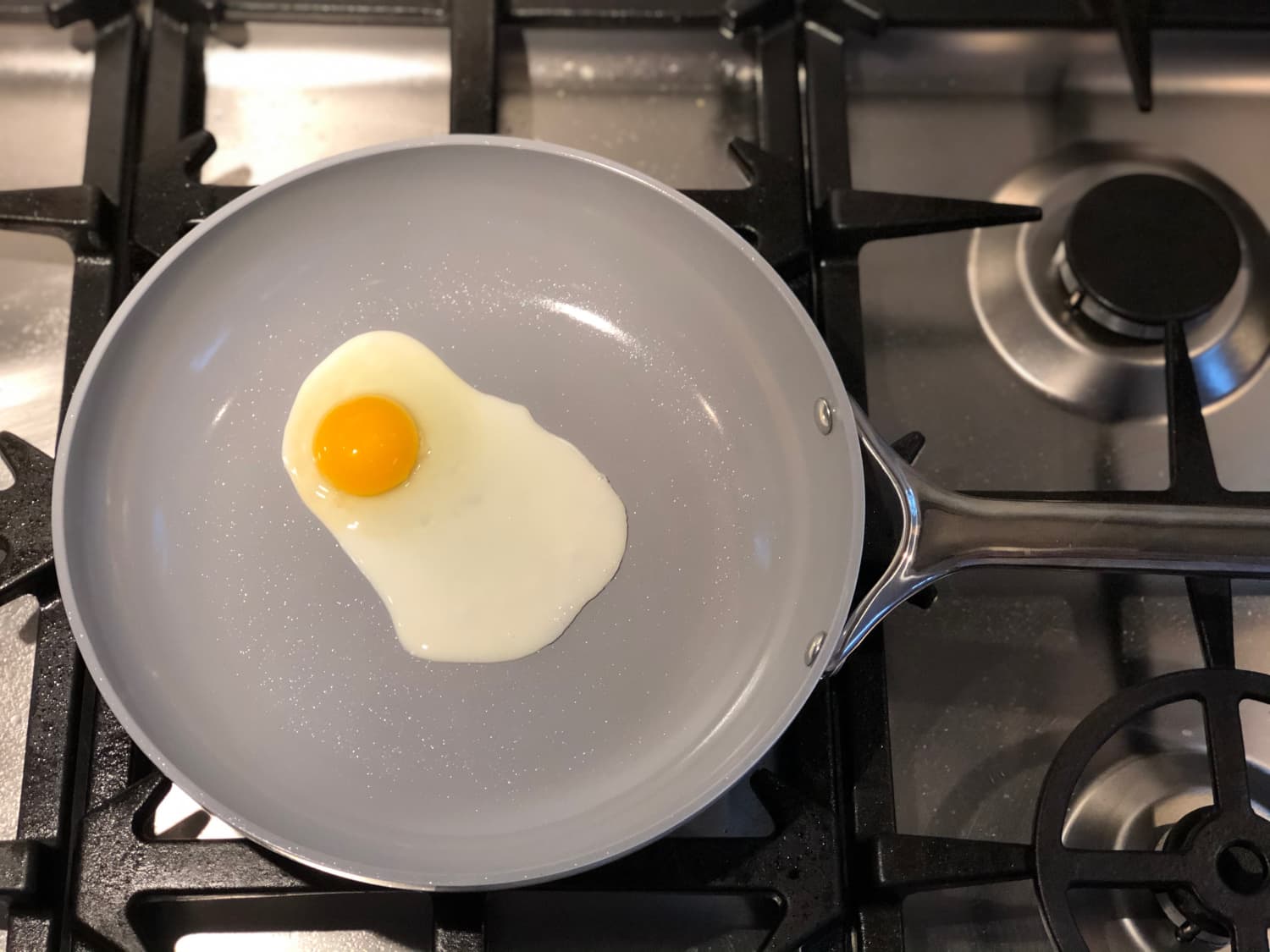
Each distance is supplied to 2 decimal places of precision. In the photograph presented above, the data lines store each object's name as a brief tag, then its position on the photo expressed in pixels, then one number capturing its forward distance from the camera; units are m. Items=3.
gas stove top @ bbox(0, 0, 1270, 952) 0.82
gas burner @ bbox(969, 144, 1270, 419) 0.95
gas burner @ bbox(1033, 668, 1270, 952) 0.77
